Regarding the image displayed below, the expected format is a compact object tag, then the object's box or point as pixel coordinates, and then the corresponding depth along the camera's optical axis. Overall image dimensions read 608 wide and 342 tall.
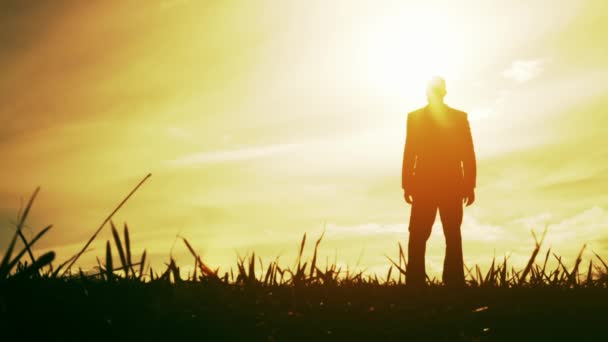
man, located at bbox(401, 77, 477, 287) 9.02
